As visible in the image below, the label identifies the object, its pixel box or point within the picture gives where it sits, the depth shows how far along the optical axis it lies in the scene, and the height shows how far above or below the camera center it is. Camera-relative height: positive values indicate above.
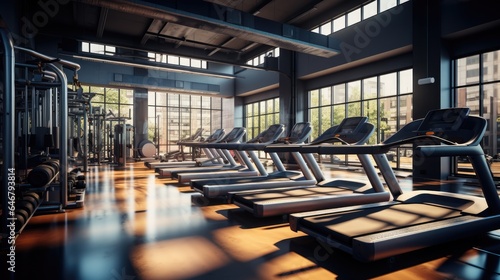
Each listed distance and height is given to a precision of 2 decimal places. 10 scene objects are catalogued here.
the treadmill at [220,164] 6.67 -0.73
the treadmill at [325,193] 3.52 -0.76
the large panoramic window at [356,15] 8.58 +3.65
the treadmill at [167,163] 8.91 -0.80
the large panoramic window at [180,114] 15.89 +1.19
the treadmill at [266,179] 4.54 -0.74
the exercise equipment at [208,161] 8.27 -0.73
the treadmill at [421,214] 2.29 -0.73
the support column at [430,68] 7.22 +1.63
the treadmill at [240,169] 5.46 -0.60
